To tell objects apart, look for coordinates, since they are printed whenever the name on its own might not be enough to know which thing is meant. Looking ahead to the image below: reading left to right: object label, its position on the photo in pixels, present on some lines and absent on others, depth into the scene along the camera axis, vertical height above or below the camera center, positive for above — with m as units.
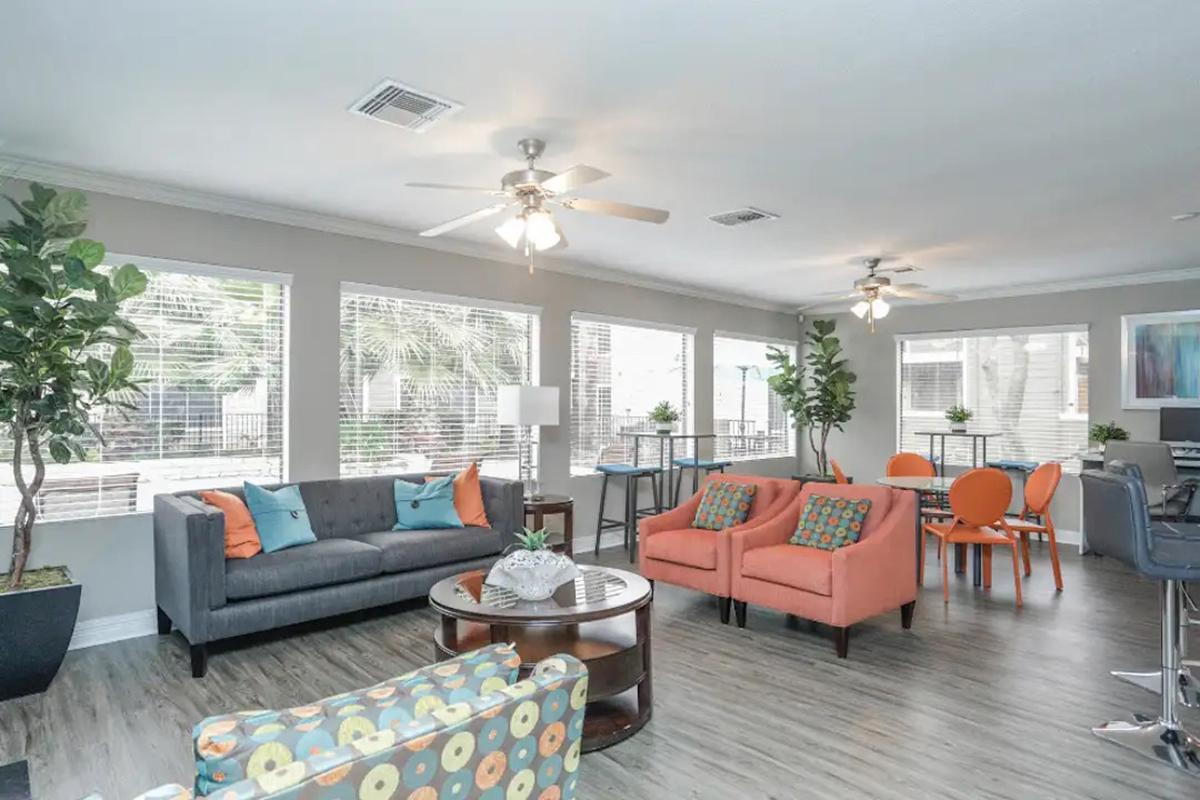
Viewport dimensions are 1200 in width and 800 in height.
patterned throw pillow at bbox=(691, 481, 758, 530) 4.80 -0.66
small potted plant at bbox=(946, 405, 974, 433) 7.80 -0.08
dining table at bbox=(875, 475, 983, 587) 5.39 -0.59
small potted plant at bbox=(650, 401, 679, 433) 6.89 -0.09
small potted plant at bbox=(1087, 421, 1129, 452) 6.85 -0.23
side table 5.46 -0.79
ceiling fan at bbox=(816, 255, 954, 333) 6.04 +0.97
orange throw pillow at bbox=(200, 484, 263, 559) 3.99 -0.68
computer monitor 6.34 -0.13
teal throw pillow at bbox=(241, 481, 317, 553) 4.20 -0.66
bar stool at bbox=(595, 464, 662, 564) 6.53 -0.89
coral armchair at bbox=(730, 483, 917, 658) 3.86 -0.90
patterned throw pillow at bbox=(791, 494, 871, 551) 4.26 -0.68
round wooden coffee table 2.92 -1.02
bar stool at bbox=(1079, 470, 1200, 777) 2.73 -0.58
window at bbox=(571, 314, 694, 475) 6.80 +0.25
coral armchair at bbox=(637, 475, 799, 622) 4.45 -0.87
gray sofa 3.64 -0.89
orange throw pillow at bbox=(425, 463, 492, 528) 5.10 -0.65
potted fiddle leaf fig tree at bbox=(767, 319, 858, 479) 8.45 +0.23
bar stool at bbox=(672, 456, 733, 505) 7.02 -0.58
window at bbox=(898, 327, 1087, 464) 7.50 +0.23
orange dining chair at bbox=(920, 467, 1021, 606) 4.88 -0.64
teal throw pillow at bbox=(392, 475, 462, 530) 4.91 -0.68
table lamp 5.32 +0.01
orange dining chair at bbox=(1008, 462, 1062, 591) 5.21 -0.66
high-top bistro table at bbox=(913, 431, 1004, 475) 7.46 -0.33
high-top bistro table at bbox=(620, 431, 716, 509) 6.66 -0.40
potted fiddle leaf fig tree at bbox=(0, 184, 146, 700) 3.33 +0.17
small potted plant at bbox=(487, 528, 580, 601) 3.17 -0.72
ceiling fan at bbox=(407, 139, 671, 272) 3.29 +0.94
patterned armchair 0.97 -0.51
